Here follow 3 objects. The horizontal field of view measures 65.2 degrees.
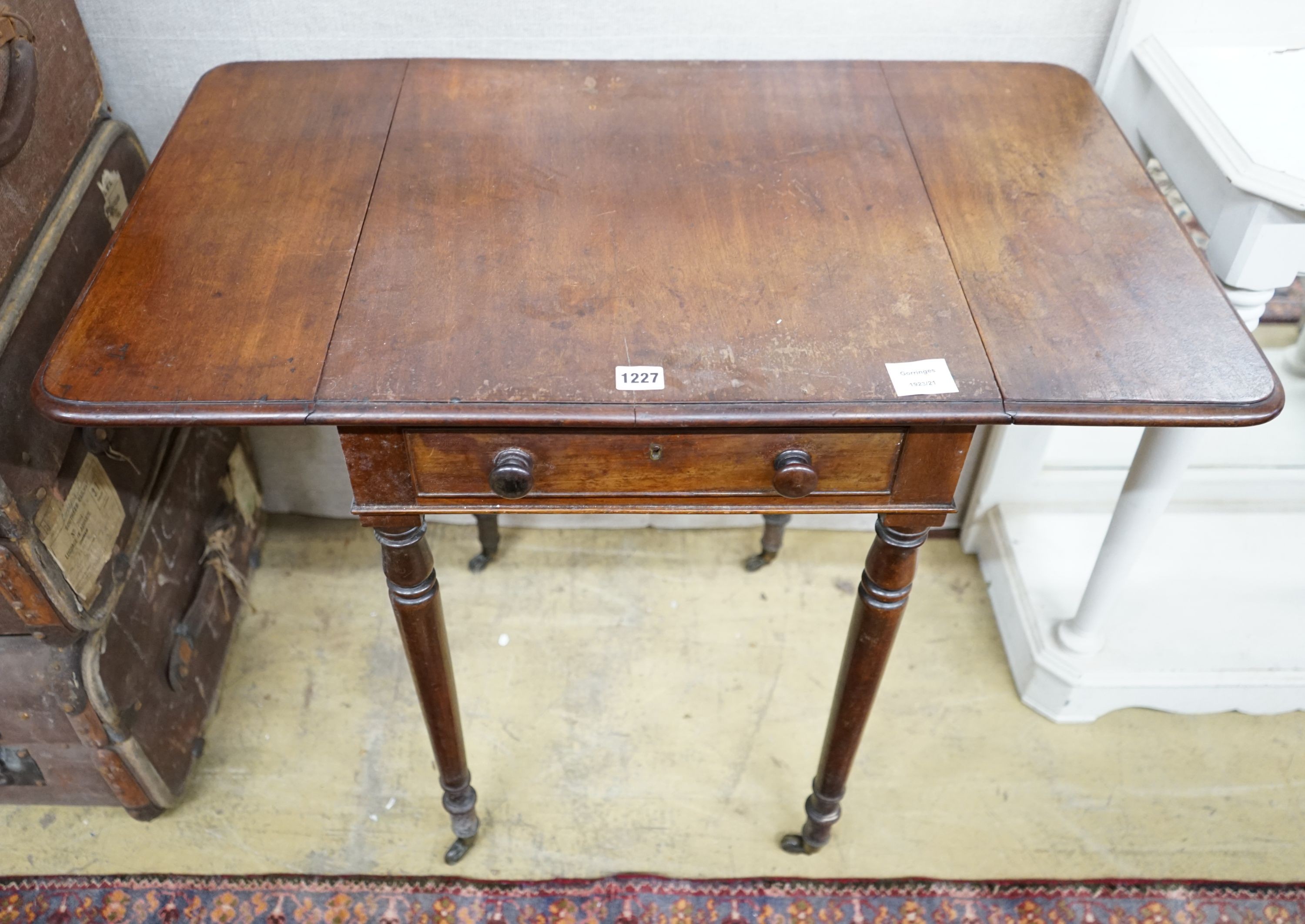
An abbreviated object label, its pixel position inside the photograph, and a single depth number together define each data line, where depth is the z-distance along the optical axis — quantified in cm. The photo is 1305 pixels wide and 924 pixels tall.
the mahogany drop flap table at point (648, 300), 91
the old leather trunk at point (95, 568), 113
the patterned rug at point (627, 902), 140
